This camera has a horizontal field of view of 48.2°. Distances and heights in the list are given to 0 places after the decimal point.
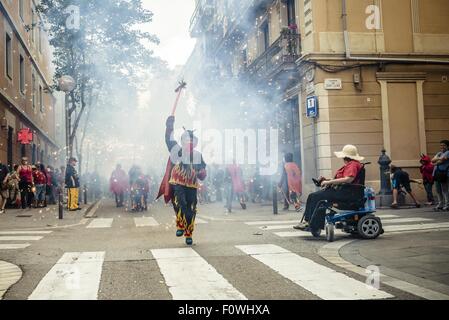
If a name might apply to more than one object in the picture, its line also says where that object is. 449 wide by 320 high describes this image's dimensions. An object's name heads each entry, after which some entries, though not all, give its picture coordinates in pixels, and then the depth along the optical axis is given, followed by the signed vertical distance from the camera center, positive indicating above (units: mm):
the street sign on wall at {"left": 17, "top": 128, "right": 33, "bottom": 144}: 20109 +2212
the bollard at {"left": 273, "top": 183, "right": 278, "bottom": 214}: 13258 -457
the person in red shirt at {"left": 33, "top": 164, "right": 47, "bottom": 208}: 17603 +201
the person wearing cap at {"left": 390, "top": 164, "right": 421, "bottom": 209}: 14195 -35
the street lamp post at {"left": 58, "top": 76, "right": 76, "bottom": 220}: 16281 +3301
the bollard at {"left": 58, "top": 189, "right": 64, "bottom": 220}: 13109 -467
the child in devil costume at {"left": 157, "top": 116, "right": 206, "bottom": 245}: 7379 +129
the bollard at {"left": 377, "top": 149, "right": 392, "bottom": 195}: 14617 +182
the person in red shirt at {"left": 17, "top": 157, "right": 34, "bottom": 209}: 16984 +380
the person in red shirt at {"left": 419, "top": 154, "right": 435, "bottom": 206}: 14094 +129
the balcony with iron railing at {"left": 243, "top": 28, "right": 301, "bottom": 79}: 17141 +4669
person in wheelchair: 7457 -15
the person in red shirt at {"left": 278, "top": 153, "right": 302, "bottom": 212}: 14068 +9
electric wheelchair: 7508 -504
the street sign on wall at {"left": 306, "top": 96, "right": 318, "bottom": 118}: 15992 +2428
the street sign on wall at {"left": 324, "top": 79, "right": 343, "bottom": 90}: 16062 +3129
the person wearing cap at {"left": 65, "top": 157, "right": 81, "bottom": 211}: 16047 +155
